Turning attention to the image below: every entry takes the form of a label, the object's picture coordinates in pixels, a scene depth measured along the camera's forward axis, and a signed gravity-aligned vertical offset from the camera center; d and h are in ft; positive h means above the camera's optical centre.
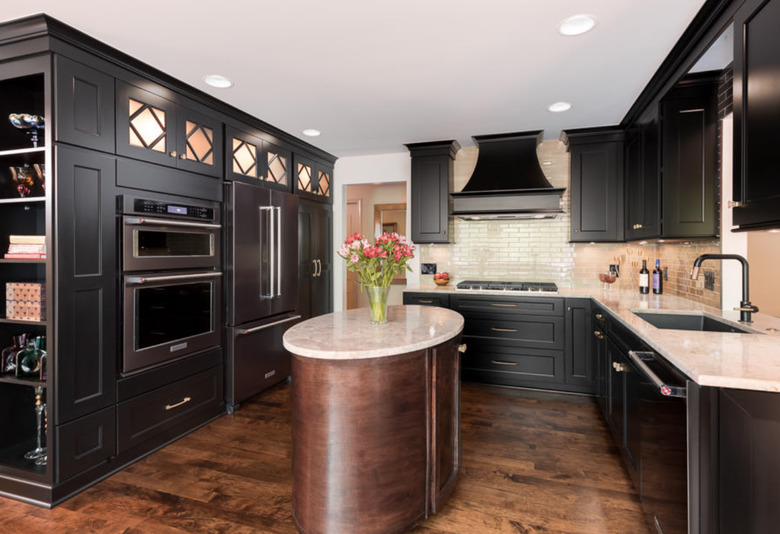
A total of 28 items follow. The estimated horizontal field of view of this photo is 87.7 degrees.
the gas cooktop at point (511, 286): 13.10 -0.70
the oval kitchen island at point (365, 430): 5.62 -2.35
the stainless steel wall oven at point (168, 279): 8.39 -0.31
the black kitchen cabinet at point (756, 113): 4.90 +1.97
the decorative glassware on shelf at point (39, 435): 7.62 -3.28
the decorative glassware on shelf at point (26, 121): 7.48 +2.68
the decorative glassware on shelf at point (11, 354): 7.82 -1.70
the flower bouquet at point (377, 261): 6.91 +0.08
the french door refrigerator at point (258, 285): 11.21 -0.58
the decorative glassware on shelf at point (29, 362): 7.58 -1.79
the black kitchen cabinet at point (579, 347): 12.26 -2.51
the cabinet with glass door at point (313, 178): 15.12 +3.47
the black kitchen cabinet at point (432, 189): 14.92 +2.85
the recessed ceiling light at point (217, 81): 9.49 +4.41
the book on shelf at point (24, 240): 7.54 +0.49
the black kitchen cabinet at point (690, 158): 8.48 +2.29
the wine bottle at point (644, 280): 11.91 -0.44
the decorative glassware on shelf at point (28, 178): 7.69 +1.67
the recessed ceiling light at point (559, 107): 11.06 +4.39
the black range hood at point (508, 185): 13.34 +2.71
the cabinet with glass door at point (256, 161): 11.53 +3.30
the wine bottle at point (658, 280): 11.50 -0.42
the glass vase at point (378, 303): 7.17 -0.67
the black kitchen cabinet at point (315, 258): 14.99 +0.31
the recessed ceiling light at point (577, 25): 7.06 +4.29
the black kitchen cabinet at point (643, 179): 9.78 +2.33
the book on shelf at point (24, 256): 7.43 +0.19
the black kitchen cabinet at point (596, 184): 13.07 +2.67
